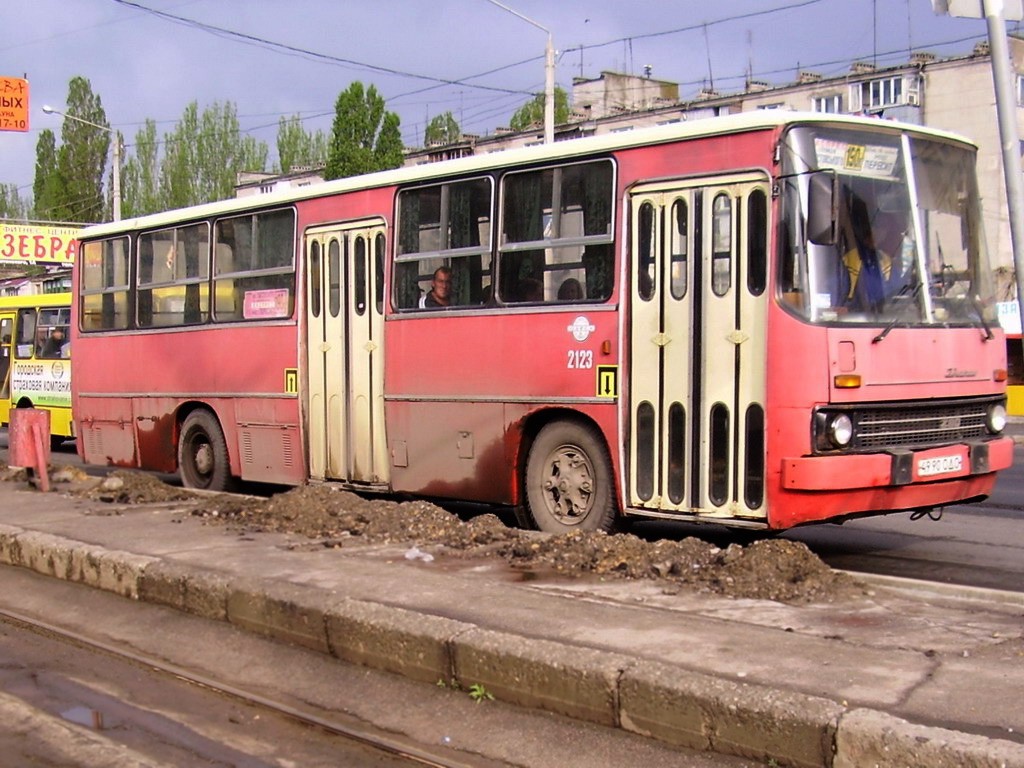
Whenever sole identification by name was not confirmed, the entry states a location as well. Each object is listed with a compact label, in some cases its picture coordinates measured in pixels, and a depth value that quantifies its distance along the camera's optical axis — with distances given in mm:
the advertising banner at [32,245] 61656
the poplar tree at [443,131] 79188
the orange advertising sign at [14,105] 26781
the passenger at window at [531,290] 10188
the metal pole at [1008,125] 5945
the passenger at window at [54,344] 23609
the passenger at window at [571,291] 9836
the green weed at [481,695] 6133
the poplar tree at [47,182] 70312
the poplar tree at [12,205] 86625
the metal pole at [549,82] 25812
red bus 8375
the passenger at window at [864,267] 8492
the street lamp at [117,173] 39188
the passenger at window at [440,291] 11016
